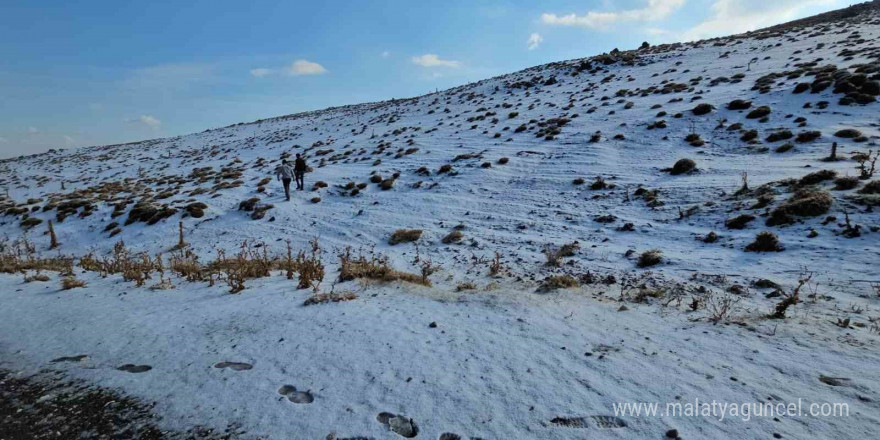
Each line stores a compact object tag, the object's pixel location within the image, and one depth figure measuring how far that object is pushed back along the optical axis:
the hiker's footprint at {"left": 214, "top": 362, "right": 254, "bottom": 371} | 4.70
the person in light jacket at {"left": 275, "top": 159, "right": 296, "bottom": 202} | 17.77
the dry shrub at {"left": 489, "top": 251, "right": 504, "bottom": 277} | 8.71
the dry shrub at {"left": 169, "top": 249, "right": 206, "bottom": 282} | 8.48
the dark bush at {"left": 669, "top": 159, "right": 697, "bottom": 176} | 14.09
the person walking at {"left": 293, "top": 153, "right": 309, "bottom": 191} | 19.16
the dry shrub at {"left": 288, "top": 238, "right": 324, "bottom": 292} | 7.49
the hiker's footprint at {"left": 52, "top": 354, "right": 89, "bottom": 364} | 5.20
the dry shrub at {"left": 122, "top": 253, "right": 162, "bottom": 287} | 8.50
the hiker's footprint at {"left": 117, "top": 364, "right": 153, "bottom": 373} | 4.82
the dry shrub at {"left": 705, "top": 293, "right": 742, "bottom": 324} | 5.53
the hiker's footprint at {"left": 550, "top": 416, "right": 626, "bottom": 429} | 3.57
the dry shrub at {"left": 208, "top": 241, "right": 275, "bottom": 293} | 7.66
